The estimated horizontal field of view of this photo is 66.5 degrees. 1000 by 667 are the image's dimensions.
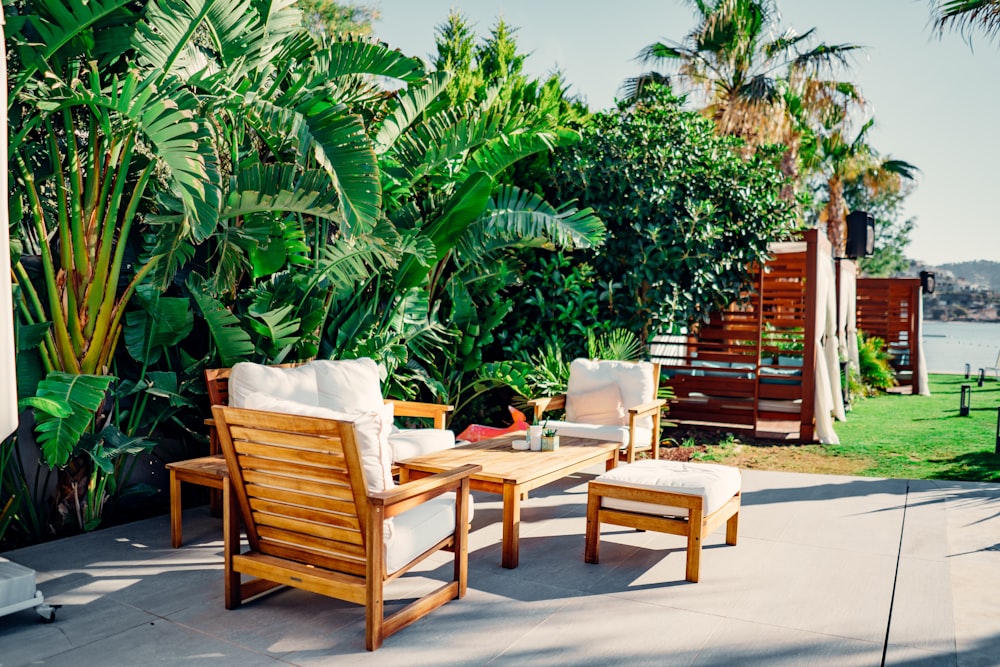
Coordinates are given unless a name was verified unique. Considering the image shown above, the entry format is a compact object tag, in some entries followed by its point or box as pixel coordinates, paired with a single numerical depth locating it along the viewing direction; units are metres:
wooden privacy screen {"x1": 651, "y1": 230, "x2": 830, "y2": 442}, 8.55
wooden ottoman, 3.92
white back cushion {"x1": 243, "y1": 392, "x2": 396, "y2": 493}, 3.04
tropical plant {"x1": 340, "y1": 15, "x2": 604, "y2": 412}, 6.14
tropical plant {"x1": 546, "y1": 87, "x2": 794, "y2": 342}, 8.05
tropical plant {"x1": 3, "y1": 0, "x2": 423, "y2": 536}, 4.00
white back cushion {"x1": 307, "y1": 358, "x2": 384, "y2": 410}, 4.92
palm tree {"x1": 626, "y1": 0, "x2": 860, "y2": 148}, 12.33
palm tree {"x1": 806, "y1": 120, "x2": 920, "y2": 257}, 17.75
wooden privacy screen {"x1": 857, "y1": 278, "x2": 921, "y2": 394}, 15.48
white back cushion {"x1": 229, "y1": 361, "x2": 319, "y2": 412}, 4.36
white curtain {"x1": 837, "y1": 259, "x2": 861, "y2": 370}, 10.84
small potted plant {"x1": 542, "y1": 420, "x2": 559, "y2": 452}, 4.93
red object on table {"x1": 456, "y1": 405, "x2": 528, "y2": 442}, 6.84
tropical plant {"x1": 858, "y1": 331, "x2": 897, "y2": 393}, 14.16
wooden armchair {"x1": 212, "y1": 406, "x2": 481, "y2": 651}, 3.01
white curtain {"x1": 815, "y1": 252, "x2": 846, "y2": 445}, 8.13
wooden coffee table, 4.08
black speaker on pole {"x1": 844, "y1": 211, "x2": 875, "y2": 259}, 9.96
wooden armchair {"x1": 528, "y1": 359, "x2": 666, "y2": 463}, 6.19
